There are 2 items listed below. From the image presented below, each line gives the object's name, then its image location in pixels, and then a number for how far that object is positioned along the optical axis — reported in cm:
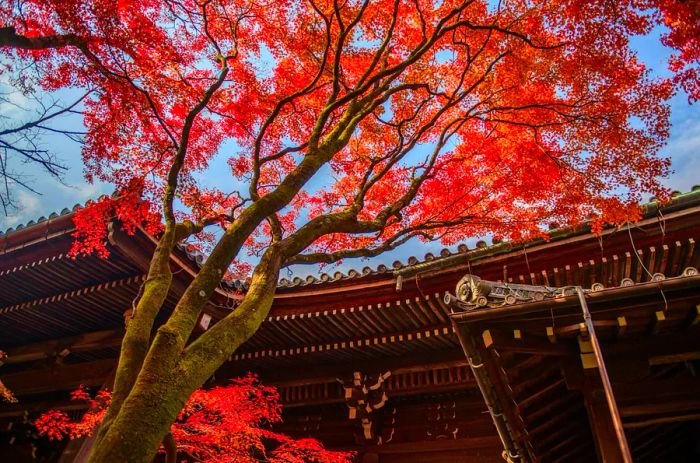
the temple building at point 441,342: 482
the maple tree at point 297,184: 408
